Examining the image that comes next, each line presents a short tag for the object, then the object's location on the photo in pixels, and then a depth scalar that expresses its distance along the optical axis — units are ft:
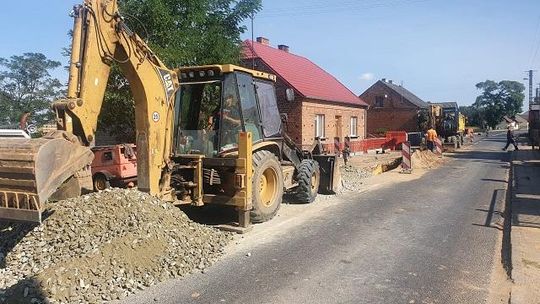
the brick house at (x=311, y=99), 79.82
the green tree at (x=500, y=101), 300.20
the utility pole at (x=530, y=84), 256.97
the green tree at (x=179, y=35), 38.19
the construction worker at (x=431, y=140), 81.10
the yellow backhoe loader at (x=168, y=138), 17.81
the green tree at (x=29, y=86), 100.48
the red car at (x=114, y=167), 37.09
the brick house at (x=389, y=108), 154.71
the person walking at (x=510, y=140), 99.90
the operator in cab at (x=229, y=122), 26.81
